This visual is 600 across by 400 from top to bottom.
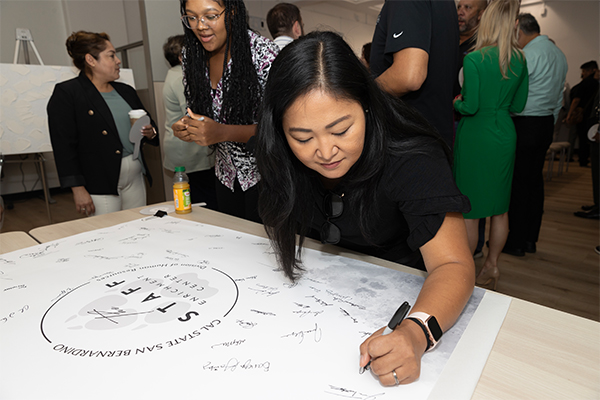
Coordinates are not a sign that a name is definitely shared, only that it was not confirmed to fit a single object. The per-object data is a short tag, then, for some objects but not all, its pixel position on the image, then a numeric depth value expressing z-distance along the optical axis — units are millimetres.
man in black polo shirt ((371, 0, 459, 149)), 1153
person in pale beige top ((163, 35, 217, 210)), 1983
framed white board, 2660
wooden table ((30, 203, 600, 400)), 487
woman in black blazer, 1823
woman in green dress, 1743
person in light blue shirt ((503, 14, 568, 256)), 2186
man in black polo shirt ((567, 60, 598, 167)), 5148
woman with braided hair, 1159
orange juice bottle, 1271
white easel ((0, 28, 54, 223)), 2792
